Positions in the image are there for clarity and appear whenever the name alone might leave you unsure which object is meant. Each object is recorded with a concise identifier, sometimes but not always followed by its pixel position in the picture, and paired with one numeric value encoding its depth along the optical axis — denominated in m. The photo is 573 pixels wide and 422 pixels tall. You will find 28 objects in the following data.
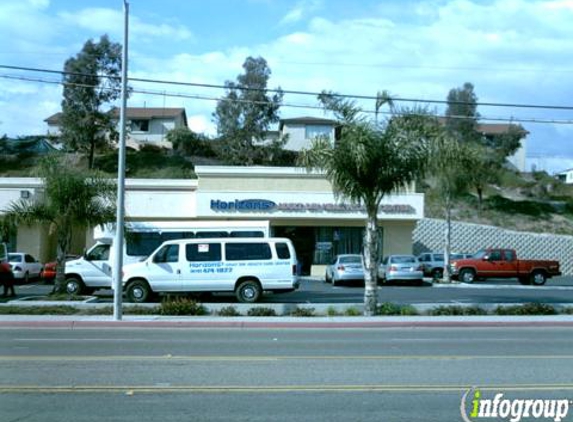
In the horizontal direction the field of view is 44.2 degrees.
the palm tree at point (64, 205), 23.61
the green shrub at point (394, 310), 19.86
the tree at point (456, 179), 32.44
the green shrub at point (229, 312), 19.46
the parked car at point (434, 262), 39.97
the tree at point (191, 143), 67.00
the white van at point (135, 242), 24.67
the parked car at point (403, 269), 32.88
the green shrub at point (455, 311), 19.86
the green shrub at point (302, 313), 19.59
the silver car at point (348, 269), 32.62
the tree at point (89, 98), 58.31
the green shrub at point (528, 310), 20.00
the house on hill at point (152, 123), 76.31
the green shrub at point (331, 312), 19.93
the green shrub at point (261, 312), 19.53
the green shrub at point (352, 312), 20.05
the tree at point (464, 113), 68.25
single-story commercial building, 39.69
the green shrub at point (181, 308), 19.47
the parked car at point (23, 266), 33.27
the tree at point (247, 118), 60.47
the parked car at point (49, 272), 31.44
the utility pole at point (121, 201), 18.19
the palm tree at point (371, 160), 19.84
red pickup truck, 34.50
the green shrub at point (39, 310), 19.53
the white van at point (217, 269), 22.72
